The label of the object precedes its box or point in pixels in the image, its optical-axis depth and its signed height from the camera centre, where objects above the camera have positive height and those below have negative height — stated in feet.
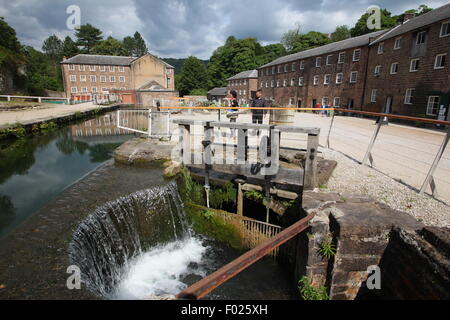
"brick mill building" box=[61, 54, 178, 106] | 186.59 +21.33
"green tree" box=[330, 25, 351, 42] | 208.43 +58.47
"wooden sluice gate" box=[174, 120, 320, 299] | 17.95 -4.89
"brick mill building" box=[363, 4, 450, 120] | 65.31 +11.05
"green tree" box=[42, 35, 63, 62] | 327.98 +66.95
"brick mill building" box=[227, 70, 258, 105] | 185.88 +15.25
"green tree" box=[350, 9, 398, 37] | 149.74 +48.95
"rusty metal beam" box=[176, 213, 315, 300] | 7.42 -5.34
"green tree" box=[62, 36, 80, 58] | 271.08 +53.67
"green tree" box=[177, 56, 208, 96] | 238.07 +24.47
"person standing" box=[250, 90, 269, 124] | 30.39 +0.01
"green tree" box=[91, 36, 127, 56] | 256.11 +53.07
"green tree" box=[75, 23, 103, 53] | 272.31 +67.74
